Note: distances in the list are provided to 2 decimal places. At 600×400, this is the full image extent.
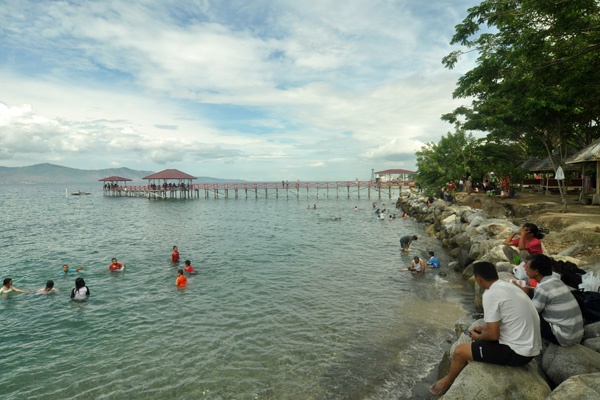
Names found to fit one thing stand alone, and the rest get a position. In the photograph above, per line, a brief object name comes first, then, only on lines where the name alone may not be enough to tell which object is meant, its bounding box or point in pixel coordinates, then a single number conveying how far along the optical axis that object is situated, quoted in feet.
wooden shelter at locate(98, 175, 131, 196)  242.25
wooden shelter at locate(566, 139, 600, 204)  49.13
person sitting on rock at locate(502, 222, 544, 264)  25.62
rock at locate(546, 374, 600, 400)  11.39
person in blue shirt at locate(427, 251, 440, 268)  50.49
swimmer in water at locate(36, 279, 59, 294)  40.73
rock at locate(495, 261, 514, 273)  31.30
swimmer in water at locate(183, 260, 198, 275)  49.14
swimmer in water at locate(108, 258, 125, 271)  51.22
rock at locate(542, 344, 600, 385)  14.84
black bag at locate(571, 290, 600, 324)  17.49
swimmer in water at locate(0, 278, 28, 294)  40.14
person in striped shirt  15.39
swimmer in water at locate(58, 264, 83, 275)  49.33
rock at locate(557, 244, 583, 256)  32.55
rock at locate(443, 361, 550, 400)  14.01
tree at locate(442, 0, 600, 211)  33.73
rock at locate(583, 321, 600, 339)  17.07
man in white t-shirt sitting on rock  13.94
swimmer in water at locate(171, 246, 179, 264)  55.31
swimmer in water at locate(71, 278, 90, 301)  39.06
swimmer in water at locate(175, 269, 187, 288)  43.70
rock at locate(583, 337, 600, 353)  16.10
